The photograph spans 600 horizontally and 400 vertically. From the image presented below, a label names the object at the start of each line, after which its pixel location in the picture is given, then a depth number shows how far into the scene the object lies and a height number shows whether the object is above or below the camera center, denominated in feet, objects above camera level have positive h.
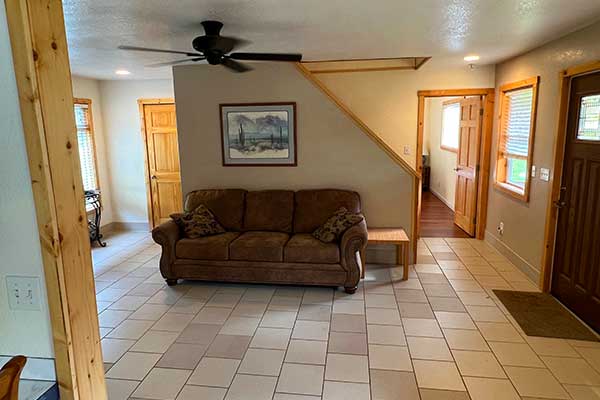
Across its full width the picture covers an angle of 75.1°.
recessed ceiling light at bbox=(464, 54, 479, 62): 14.75 +3.01
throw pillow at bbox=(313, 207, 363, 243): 13.01 -2.93
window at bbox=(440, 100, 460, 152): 25.67 +0.76
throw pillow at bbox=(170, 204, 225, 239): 13.80 -2.95
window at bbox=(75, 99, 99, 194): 18.80 -0.02
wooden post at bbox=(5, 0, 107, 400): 3.68 -0.40
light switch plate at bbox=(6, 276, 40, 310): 4.06 -1.53
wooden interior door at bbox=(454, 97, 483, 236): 18.24 -1.37
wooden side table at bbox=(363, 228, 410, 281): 13.53 -3.54
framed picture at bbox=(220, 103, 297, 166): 15.34 +0.22
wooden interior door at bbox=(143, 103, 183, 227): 19.76 -1.09
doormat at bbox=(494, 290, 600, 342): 10.00 -5.00
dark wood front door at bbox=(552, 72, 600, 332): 10.08 -2.07
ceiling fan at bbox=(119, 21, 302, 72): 9.21 +2.15
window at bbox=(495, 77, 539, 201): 13.79 -0.06
